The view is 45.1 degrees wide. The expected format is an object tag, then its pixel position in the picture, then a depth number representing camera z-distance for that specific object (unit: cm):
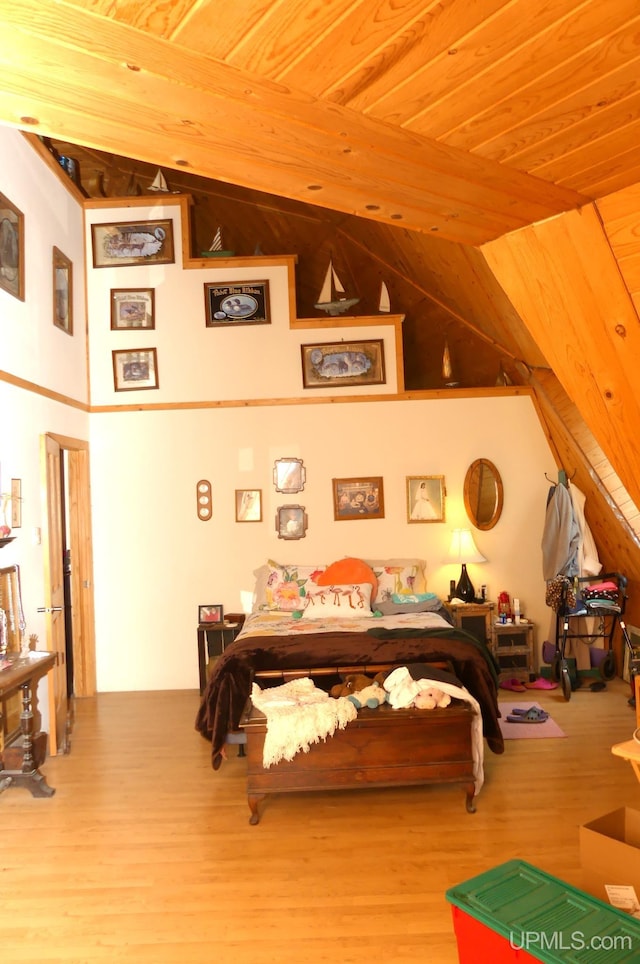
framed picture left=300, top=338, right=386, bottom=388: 662
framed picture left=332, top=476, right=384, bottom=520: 660
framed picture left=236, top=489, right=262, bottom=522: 658
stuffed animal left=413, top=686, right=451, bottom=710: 384
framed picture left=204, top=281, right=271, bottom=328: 661
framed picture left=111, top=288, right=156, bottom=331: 662
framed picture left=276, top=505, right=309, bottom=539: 659
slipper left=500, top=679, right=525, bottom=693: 610
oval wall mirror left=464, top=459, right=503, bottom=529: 658
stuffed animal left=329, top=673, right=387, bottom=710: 392
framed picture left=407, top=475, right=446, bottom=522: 657
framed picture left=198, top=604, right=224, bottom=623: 649
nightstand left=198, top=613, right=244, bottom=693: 627
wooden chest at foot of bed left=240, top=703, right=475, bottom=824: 382
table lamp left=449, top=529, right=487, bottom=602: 638
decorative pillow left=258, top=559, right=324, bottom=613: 607
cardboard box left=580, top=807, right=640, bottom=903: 244
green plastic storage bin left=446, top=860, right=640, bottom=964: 199
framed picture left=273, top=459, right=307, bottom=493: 659
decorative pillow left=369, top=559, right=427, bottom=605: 622
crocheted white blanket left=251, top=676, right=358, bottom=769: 376
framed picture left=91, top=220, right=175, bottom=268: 660
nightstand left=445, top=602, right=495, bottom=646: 621
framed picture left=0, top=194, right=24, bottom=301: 473
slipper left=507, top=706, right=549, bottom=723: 525
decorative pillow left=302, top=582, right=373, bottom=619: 587
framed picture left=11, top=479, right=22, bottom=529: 471
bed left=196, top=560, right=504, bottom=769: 446
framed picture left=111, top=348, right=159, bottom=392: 662
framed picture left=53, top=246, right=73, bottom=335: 580
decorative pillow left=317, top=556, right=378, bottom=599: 619
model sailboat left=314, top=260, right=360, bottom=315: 661
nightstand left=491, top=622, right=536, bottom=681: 629
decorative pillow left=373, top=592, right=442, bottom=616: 595
